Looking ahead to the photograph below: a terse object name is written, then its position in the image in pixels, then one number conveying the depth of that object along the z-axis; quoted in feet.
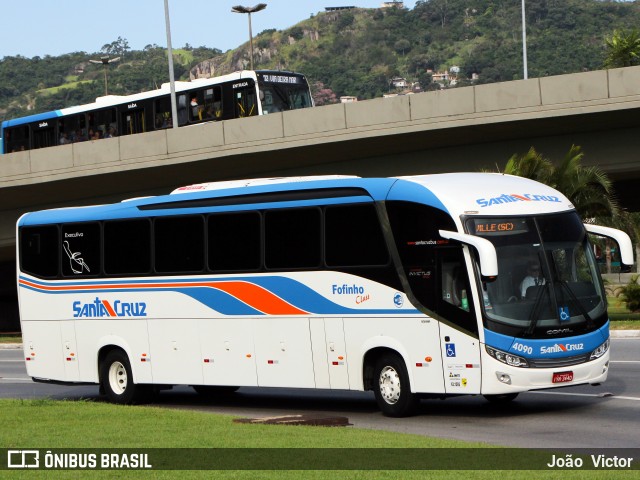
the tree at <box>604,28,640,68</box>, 233.76
